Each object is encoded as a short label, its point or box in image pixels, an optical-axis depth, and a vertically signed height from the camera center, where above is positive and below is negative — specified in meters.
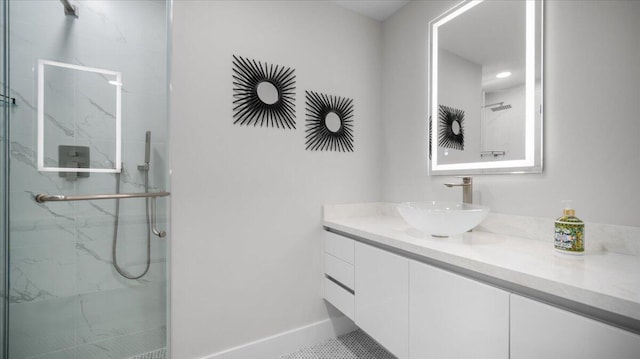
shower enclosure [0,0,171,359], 1.08 +0.00
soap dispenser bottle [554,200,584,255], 0.92 -0.18
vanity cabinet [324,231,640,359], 0.68 -0.47
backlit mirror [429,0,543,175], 1.26 +0.51
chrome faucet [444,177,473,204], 1.43 -0.04
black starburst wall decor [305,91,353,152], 1.80 +0.41
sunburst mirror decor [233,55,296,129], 1.55 +0.53
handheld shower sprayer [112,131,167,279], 1.25 -0.18
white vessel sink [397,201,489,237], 1.12 -0.17
